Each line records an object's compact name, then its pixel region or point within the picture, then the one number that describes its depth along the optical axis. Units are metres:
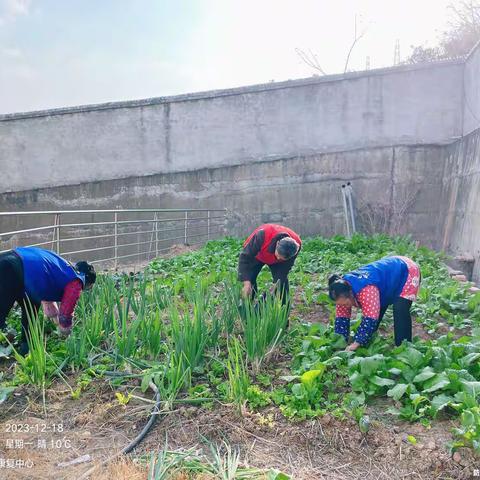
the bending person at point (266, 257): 3.93
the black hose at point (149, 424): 2.43
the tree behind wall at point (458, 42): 13.76
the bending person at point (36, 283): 3.46
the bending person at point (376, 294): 3.24
